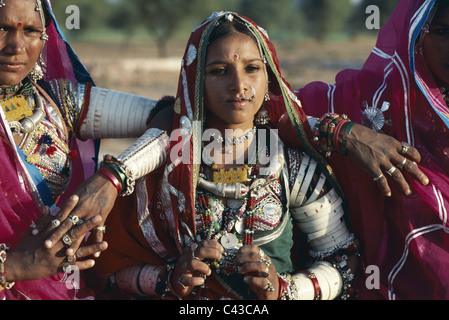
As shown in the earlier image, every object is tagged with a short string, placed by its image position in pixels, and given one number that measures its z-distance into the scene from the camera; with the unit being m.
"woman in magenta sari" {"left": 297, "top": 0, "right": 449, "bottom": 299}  2.68
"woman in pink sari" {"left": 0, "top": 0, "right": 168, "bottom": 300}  2.46
